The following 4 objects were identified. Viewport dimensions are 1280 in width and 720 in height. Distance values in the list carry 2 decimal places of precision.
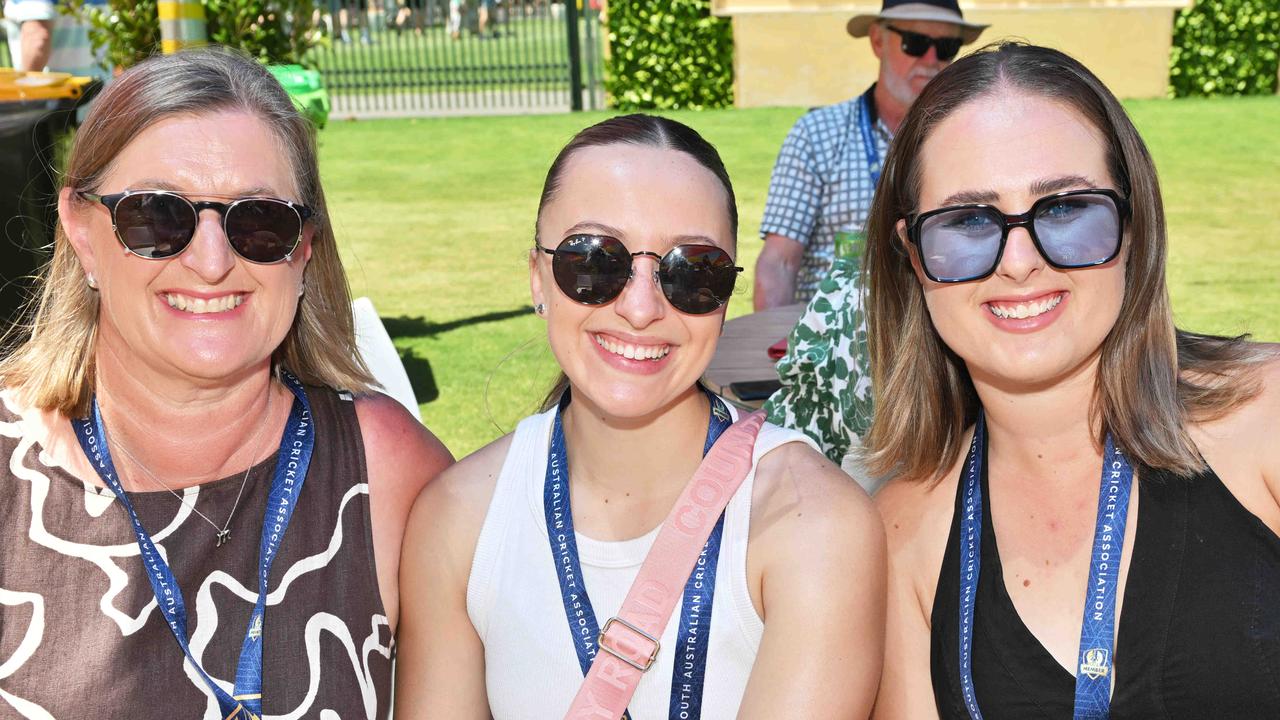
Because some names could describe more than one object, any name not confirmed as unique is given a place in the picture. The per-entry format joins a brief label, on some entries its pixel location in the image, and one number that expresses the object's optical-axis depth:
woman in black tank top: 2.10
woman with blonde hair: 2.25
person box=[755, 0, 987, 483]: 5.20
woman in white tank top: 2.14
